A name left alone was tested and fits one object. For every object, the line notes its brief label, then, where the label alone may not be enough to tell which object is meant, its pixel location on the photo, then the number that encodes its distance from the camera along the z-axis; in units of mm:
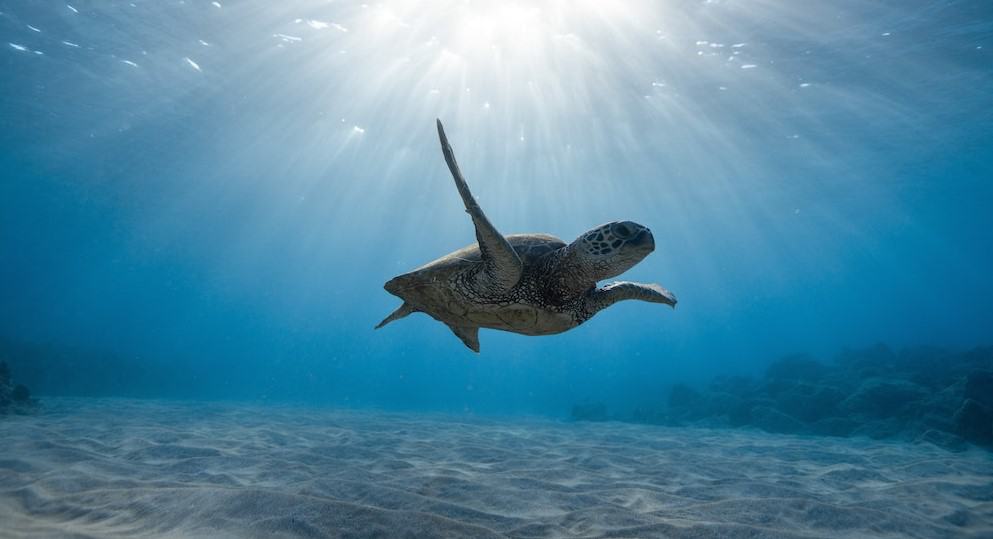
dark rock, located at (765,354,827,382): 21078
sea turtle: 3660
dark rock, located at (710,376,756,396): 20672
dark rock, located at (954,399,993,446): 8734
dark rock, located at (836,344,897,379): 17547
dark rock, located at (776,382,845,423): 14141
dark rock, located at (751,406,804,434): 13919
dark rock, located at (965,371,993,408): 10367
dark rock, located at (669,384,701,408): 21531
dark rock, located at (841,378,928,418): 12242
